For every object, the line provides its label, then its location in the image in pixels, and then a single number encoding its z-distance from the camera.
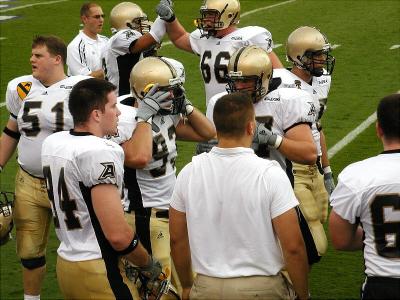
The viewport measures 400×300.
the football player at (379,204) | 8.77
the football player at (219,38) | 15.41
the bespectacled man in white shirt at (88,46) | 20.66
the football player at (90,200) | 9.37
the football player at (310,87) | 13.13
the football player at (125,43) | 17.09
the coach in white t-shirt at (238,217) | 8.94
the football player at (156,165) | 11.55
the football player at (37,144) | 12.70
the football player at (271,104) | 11.80
